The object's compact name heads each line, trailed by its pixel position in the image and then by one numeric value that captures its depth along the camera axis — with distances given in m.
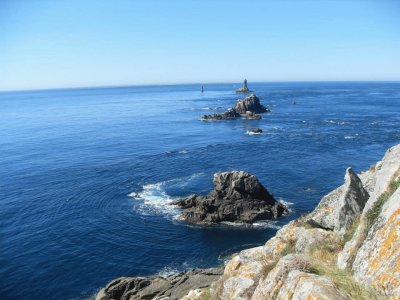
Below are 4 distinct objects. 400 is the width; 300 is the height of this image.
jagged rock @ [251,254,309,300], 13.04
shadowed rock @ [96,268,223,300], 28.02
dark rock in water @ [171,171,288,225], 50.53
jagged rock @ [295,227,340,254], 17.36
